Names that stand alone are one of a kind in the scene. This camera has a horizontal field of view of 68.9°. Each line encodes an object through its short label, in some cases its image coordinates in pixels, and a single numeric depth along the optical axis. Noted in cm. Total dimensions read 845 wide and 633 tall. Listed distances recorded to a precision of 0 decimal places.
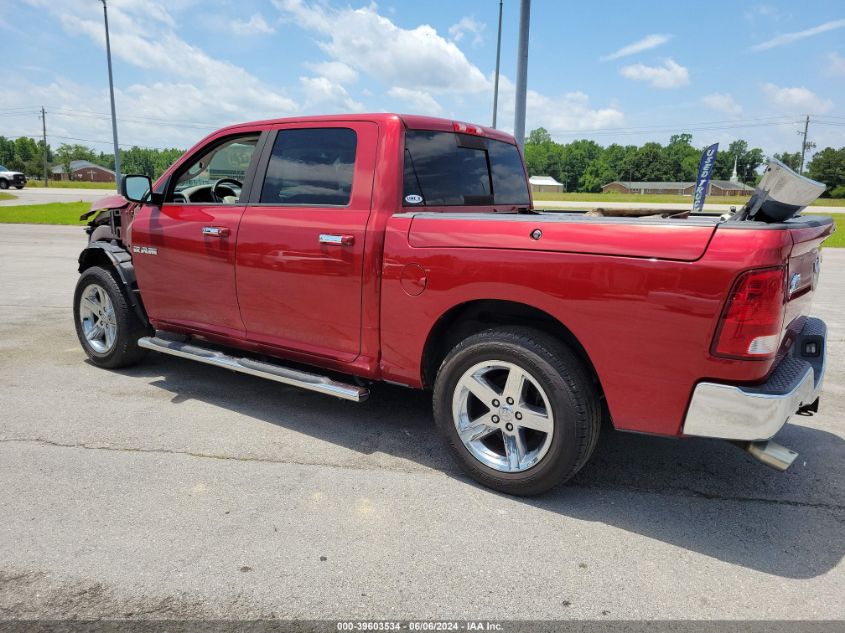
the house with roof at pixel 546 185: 13438
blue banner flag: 745
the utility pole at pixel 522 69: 847
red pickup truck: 255
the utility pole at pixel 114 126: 2293
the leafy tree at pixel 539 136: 16616
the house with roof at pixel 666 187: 12306
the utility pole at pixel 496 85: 2045
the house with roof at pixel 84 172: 12508
